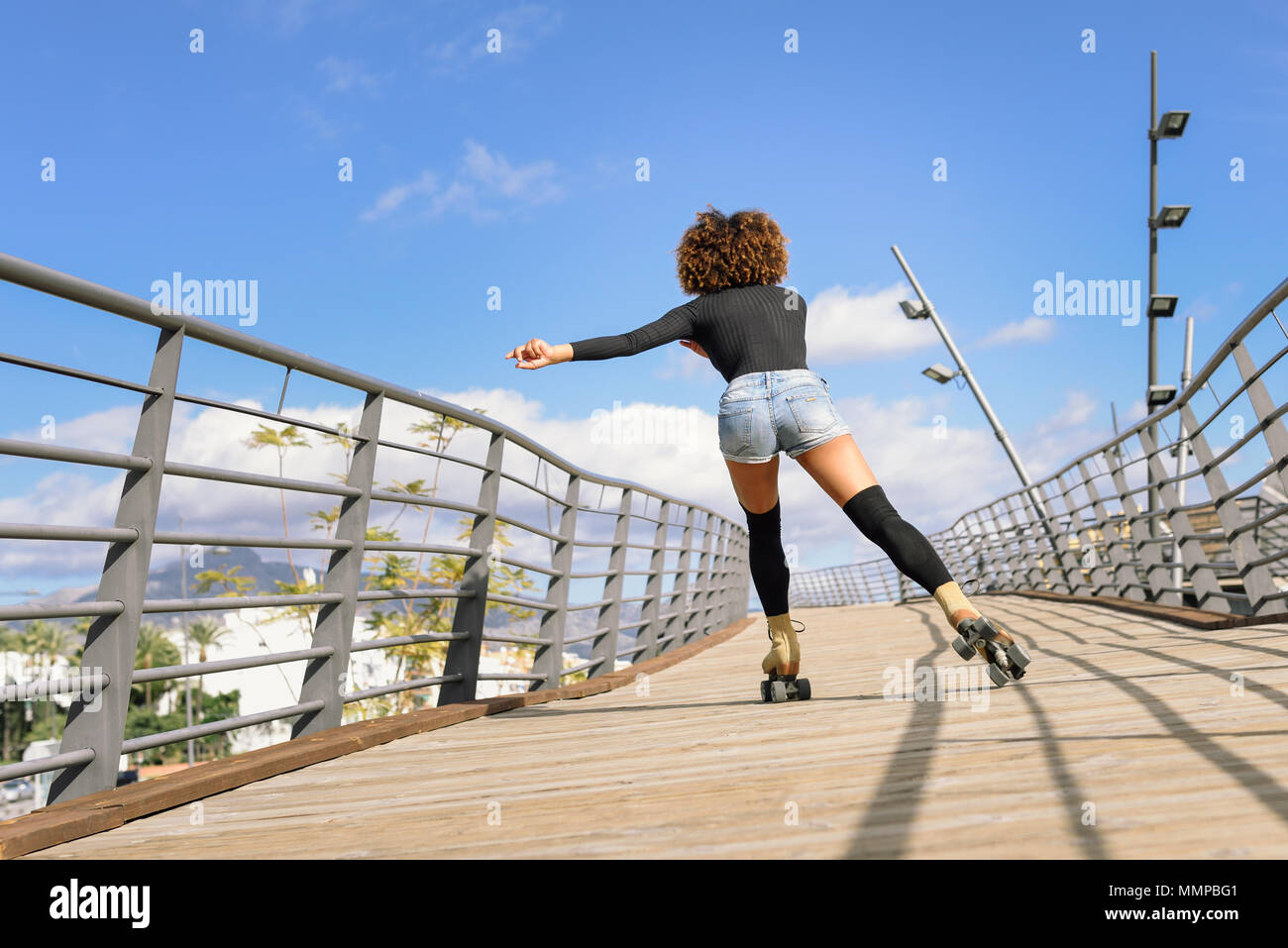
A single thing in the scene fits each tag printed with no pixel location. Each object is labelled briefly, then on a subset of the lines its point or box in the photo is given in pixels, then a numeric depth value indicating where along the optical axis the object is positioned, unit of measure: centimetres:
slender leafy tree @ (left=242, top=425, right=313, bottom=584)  1380
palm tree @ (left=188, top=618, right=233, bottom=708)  6204
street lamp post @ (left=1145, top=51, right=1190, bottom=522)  1442
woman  368
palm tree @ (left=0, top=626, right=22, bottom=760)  8286
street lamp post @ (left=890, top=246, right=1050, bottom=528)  1925
